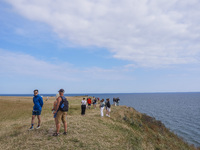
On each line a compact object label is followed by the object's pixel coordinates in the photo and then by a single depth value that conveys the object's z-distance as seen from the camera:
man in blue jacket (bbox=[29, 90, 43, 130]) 9.91
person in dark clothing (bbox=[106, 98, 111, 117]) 17.48
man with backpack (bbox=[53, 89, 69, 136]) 8.59
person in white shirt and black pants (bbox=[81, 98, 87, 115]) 17.36
